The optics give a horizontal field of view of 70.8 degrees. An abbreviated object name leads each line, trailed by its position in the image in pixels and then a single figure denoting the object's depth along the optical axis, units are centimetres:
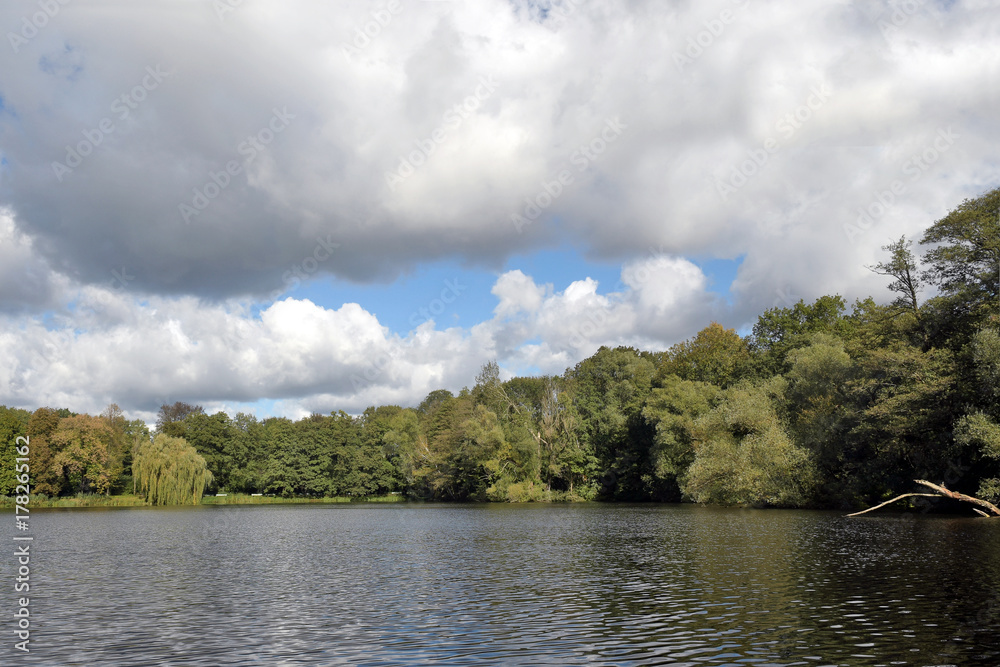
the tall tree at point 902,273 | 5228
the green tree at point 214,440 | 11931
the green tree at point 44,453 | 9169
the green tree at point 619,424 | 9306
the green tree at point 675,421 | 7725
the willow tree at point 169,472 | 8919
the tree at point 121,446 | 10231
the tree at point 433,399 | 15500
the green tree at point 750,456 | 5903
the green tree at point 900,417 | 4656
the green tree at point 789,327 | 8131
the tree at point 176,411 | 15050
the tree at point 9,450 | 9288
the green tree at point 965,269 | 4603
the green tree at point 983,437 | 4084
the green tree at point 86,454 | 9256
